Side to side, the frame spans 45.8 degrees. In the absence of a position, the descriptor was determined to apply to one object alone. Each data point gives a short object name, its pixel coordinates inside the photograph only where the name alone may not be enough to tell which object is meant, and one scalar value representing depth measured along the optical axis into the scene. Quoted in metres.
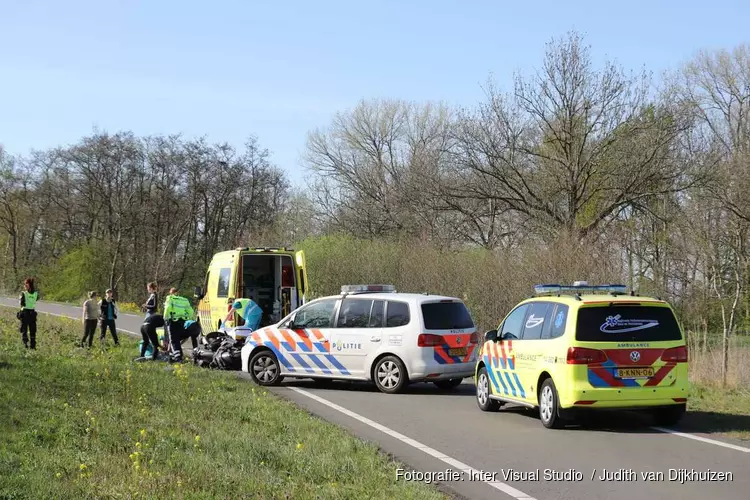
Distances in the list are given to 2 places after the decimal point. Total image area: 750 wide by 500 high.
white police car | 14.86
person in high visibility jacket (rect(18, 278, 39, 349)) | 21.81
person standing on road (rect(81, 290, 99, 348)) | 23.00
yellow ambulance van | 21.38
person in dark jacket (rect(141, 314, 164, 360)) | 19.56
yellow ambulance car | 10.56
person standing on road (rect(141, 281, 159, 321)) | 20.75
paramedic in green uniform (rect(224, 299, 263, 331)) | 19.19
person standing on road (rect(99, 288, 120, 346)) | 23.66
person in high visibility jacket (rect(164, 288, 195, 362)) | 19.30
